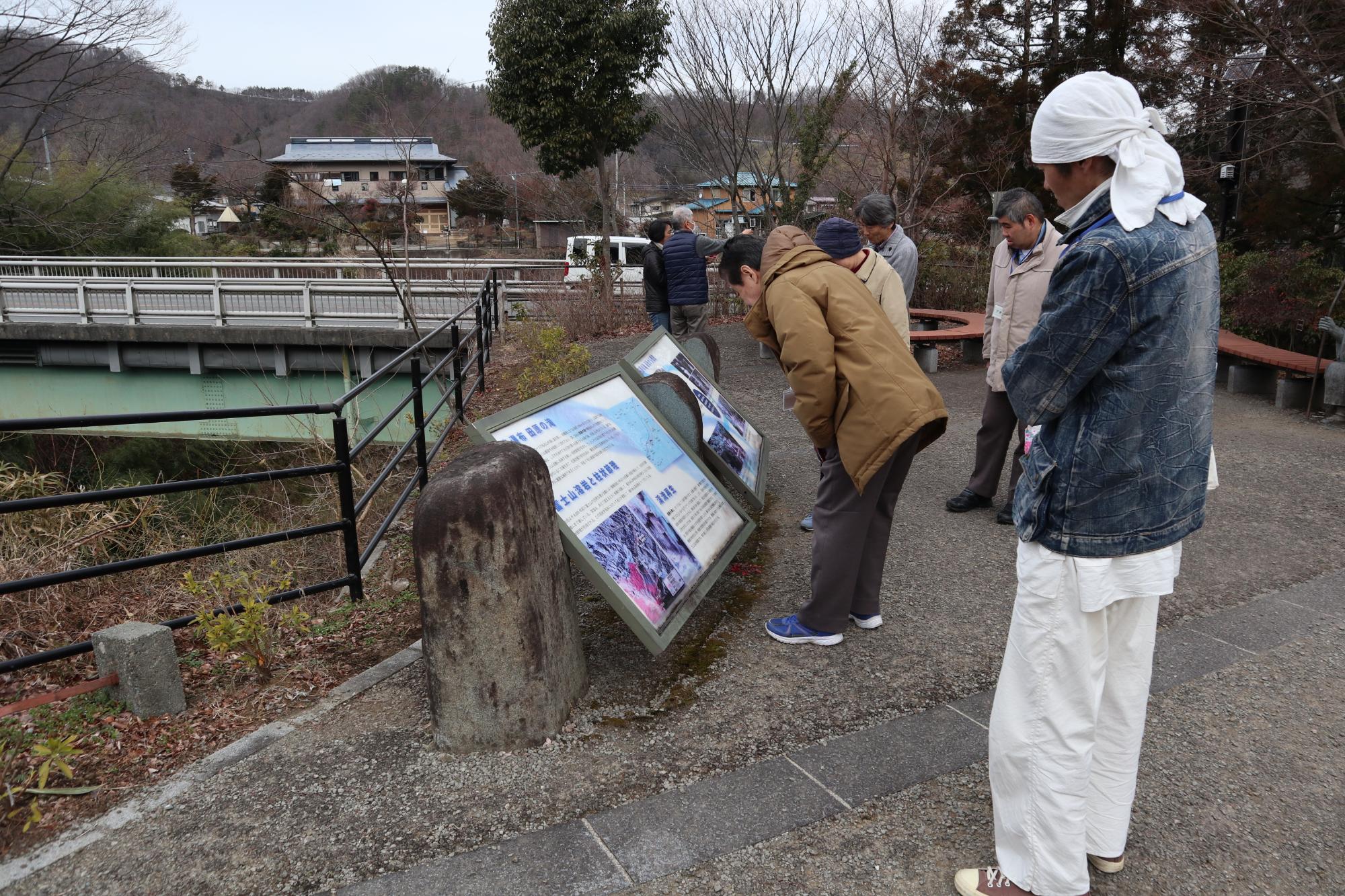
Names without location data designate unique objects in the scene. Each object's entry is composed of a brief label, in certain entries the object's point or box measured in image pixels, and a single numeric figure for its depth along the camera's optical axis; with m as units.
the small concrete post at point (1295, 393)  8.39
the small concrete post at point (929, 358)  10.73
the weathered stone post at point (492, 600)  2.64
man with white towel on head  1.93
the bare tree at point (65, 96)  12.42
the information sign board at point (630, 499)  3.13
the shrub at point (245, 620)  3.32
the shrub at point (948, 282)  15.01
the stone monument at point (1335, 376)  7.57
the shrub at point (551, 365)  7.98
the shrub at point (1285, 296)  9.32
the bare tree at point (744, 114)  14.93
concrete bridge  18.44
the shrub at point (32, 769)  2.58
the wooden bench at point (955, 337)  10.59
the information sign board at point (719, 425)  4.82
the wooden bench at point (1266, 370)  8.37
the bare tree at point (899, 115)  14.47
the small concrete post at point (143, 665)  3.12
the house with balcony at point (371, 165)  54.03
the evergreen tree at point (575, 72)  18.62
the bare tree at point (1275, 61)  8.59
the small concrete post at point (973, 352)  11.44
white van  18.09
